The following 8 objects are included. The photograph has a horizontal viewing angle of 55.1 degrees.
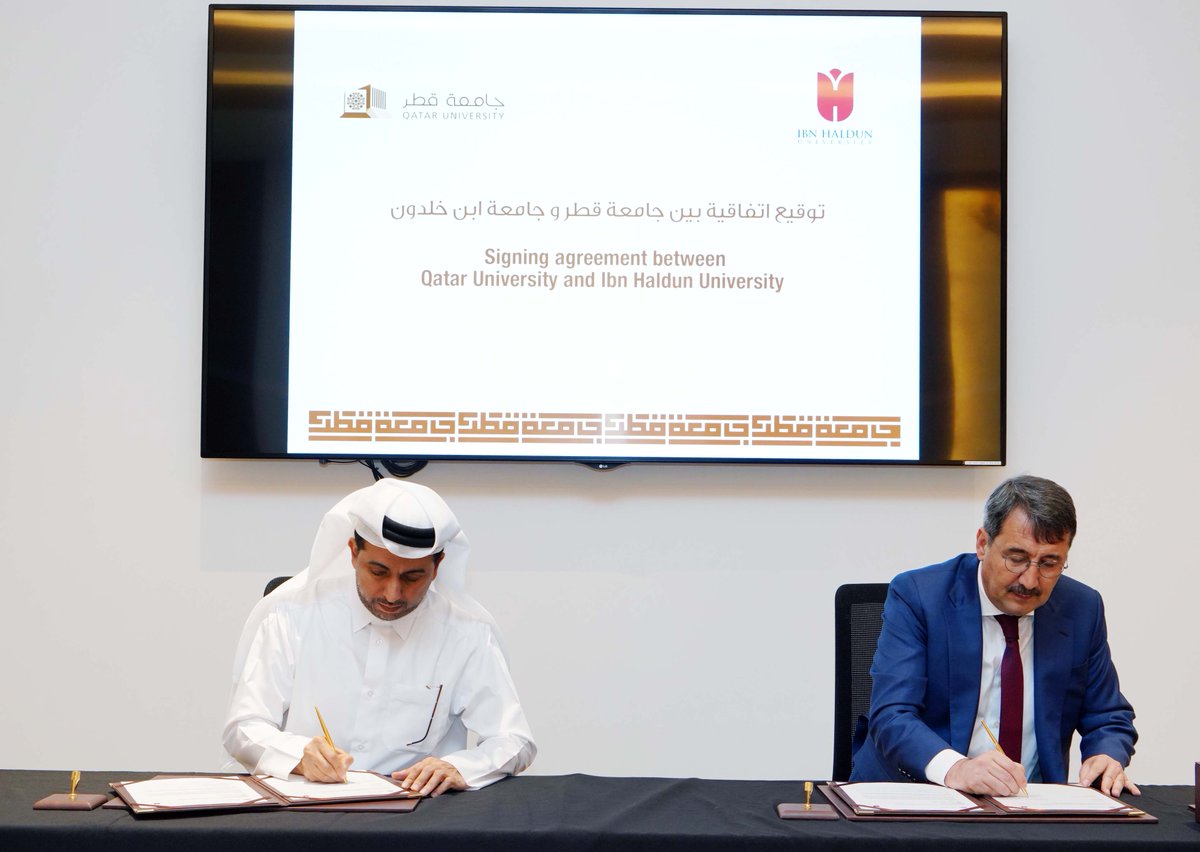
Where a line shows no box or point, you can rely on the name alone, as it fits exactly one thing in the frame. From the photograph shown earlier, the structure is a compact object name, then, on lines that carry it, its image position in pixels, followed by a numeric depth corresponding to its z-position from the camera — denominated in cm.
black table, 191
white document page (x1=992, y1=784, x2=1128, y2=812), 216
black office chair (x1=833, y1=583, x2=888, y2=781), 297
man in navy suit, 265
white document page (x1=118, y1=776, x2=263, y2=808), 202
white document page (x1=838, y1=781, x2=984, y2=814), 212
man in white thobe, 261
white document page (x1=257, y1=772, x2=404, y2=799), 212
